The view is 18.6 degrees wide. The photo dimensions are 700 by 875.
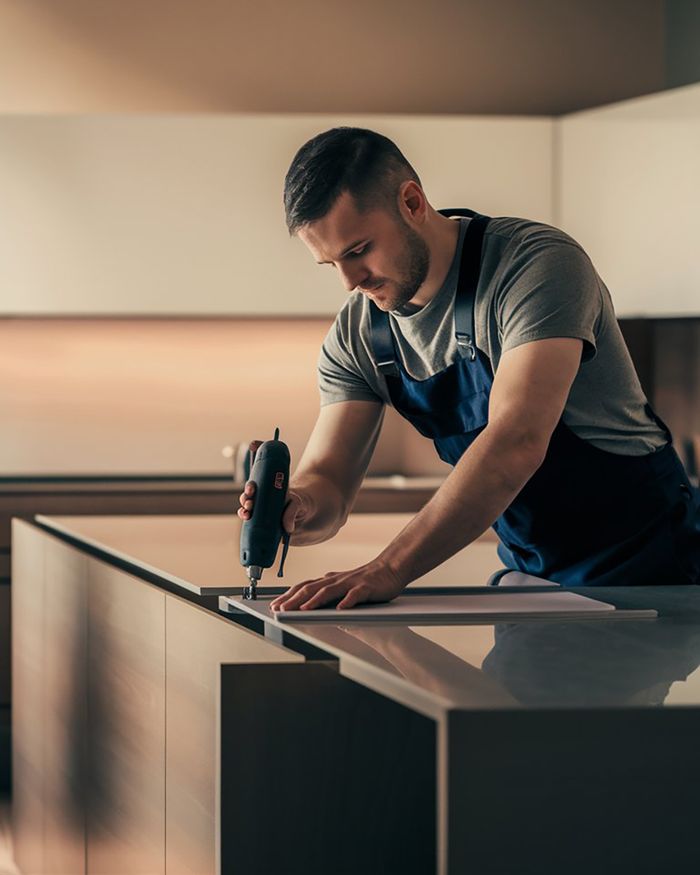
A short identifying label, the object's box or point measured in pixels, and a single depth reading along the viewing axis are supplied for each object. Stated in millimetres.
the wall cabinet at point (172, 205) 5732
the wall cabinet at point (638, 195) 5410
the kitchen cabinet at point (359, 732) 2184
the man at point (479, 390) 2952
